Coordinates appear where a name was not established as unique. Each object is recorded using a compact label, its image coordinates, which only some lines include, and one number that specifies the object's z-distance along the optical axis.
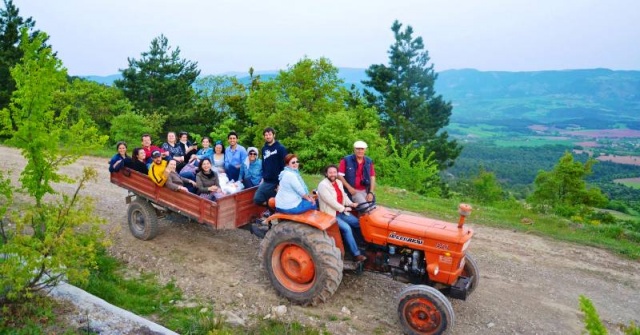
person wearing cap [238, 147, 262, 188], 7.75
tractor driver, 6.22
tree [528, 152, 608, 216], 29.52
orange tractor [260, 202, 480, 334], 5.54
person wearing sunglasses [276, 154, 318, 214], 6.28
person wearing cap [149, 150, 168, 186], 7.36
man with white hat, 7.22
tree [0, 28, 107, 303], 4.66
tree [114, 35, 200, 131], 29.66
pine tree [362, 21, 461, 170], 31.45
